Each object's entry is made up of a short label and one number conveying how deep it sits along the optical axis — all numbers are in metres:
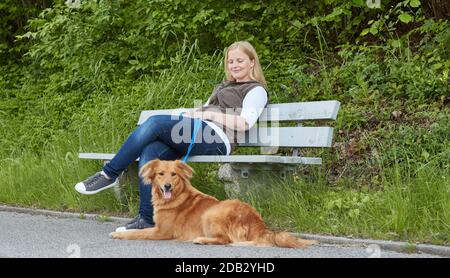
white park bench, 5.02
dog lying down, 4.34
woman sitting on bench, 4.89
